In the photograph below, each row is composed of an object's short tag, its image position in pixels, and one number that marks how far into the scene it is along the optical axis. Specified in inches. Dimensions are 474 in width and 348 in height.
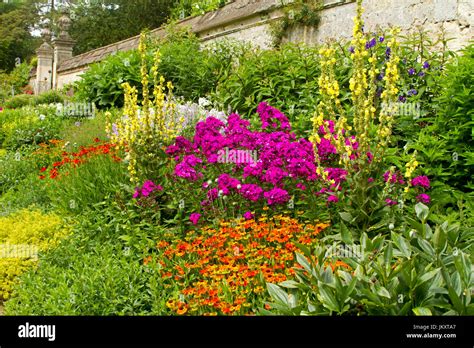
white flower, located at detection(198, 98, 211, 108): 342.6
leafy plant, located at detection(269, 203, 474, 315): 114.7
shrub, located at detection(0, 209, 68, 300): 191.0
